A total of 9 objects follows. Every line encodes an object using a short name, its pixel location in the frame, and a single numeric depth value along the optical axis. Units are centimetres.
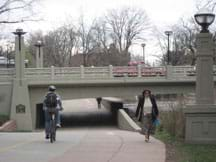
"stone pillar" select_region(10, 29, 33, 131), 3612
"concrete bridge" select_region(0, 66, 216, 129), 3744
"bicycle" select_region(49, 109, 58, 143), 1452
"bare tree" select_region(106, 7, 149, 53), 9669
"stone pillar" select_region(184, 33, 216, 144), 1380
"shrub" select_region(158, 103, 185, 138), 1579
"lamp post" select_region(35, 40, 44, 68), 4831
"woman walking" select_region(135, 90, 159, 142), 1433
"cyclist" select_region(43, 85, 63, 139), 1464
